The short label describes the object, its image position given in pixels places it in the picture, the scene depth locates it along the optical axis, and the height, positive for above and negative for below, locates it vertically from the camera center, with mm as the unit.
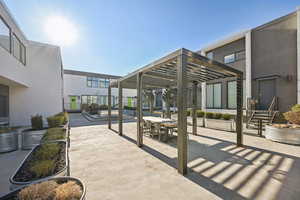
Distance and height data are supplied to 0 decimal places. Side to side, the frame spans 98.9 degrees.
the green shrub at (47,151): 2921 -1248
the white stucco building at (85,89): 20641 +1847
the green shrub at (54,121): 6032 -1013
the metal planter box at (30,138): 5039 -1531
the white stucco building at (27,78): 6336 +1437
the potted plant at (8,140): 4723 -1534
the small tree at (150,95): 14102 +542
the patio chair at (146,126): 6866 -1468
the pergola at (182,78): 3234 +1035
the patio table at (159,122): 5996 -1037
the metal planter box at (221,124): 7621 -1522
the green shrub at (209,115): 8927 -1056
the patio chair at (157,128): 6004 -1386
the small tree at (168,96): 10145 +314
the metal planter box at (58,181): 1543 -1182
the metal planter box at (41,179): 1883 -1240
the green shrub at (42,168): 2234 -1250
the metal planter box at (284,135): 5211 -1457
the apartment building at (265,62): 8000 +2679
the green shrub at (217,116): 8703 -1082
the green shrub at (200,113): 9820 -1021
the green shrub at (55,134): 4188 -1227
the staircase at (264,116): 8164 -1031
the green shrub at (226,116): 8350 -1059
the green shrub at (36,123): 5836 -1058
